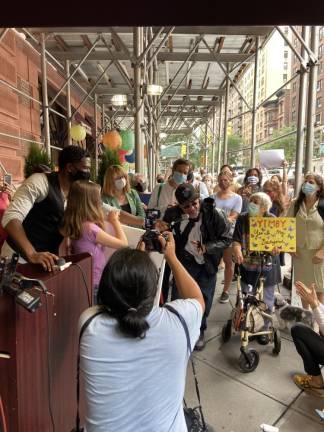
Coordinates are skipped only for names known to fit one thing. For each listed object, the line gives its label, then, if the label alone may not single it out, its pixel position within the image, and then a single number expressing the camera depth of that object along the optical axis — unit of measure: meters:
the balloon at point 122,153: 8.95
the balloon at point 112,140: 7.80
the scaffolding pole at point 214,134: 16.94
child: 2.18
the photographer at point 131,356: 1.10
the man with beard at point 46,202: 2.04
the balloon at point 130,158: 10.28
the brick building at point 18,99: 6.52
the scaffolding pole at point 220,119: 14.15
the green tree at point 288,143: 19.07
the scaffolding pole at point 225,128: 10.27
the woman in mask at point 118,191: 3.49
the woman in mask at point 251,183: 4.98
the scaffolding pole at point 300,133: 4.83
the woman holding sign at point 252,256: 3.30
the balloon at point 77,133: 8.00
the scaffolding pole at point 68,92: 8.42
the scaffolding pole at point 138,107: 5.66
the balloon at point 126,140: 9.06
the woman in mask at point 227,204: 4.35
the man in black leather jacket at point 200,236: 3.00
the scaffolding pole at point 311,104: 4.38
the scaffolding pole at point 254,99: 7.39
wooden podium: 1.20
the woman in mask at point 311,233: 3.29
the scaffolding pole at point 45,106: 6.78
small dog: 3.28
